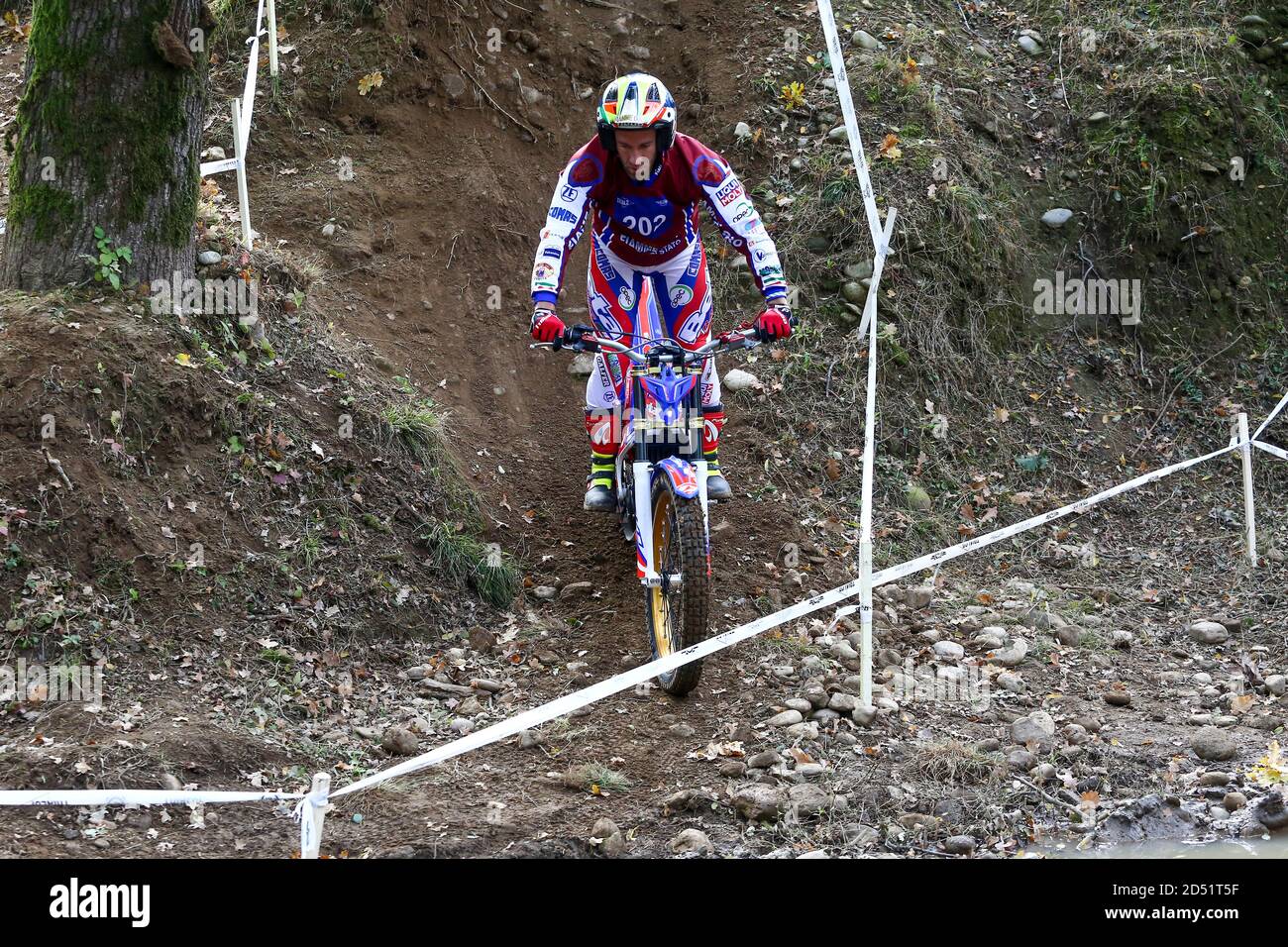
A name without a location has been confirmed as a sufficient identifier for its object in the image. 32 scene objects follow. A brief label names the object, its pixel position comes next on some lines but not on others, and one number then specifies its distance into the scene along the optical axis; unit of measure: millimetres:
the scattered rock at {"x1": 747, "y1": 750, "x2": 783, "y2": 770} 10031
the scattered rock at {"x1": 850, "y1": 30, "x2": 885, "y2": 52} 20047
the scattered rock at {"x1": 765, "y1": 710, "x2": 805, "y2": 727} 10750
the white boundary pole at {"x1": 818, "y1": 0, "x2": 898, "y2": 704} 10437
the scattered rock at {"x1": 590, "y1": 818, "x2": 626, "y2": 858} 8797
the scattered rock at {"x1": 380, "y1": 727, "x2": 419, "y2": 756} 10328
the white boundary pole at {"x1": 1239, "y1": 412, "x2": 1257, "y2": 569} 13641
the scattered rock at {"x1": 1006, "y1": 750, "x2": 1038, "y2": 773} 9859
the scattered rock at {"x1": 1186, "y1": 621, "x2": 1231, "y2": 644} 12812
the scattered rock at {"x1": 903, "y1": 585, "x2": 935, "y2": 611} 13336
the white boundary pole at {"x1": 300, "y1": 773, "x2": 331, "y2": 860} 7395
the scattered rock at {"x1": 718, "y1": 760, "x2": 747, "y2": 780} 9969
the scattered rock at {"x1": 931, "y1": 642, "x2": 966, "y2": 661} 12258
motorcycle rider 11555
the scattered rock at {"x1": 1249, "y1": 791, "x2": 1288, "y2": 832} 8906
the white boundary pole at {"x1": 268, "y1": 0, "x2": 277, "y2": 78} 18109
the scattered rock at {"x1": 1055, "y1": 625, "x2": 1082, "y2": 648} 12656
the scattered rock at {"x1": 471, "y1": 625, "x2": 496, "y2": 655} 12344
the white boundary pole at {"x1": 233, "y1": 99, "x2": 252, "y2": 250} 13953
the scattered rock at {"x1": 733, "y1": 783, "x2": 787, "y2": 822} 9219
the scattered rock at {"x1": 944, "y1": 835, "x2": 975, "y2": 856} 8773
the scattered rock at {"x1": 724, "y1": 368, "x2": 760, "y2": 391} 16312
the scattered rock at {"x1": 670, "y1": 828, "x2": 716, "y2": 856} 8773
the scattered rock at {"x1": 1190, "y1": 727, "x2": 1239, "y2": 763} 9867
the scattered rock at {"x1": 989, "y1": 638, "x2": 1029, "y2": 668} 12051
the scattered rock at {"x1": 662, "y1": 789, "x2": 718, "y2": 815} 9359
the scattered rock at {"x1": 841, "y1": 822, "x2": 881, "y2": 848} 8891
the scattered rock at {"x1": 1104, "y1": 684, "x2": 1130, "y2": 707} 11234
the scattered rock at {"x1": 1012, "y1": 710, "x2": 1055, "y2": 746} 10289
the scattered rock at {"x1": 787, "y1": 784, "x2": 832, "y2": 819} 9258
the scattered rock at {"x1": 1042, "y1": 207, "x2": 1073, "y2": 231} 18969
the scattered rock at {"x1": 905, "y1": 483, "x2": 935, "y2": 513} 15508
